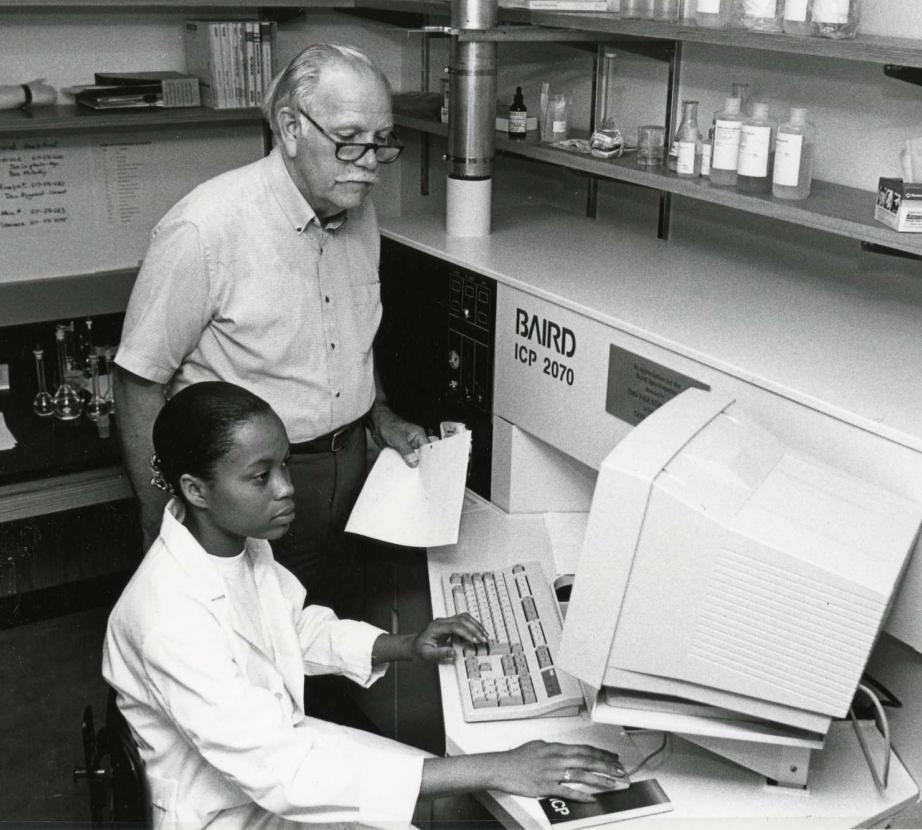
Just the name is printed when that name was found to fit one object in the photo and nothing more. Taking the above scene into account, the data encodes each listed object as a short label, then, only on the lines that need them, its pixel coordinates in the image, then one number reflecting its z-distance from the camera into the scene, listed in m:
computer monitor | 1.24
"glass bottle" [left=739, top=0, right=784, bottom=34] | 1.78
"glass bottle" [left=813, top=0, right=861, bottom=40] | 1.65
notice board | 3.07
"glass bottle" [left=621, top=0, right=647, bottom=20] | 2.20
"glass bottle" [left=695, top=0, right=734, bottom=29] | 1.89
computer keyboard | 1.57
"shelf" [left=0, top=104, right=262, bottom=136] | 2.74
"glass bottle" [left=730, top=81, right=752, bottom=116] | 2.12
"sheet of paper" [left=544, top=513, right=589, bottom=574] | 2.02
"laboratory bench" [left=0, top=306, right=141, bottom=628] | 2.66
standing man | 1.82
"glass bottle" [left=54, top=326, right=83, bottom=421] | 2.88
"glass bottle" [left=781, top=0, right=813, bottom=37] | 1.70
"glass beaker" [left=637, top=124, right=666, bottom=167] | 2.12
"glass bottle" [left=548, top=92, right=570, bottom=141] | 2.42
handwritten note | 3.03
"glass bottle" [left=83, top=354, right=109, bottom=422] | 2.90
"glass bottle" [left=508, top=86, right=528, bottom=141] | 2.47
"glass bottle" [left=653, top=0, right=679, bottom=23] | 2.13
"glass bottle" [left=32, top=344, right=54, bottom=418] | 2.89
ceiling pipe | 2.17
